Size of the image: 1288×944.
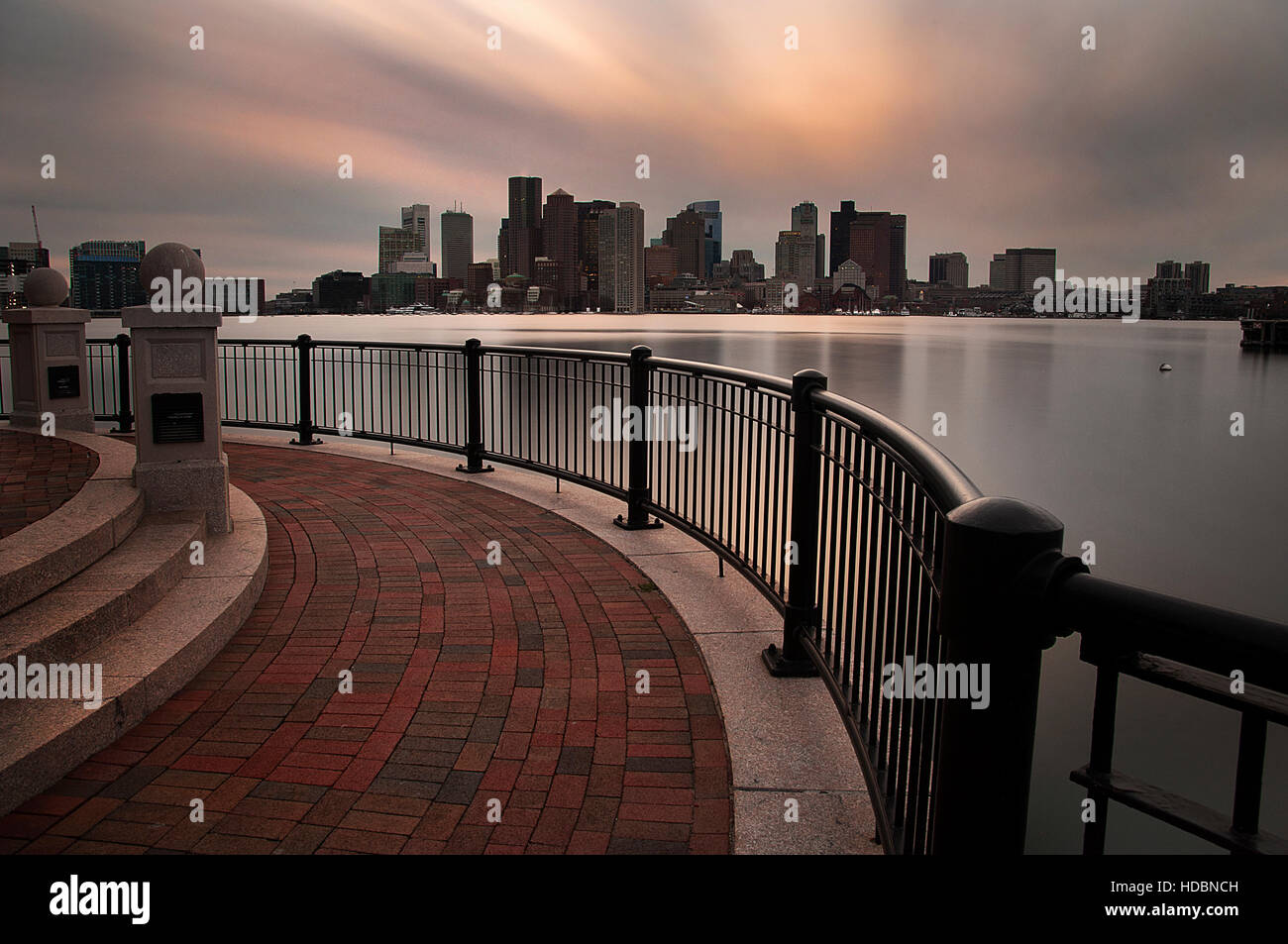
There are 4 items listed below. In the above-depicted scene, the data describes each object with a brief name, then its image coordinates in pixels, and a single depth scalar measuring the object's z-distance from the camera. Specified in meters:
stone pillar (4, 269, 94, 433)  10.96
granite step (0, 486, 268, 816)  3.52
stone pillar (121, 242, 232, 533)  6.41
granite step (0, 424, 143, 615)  4.45
